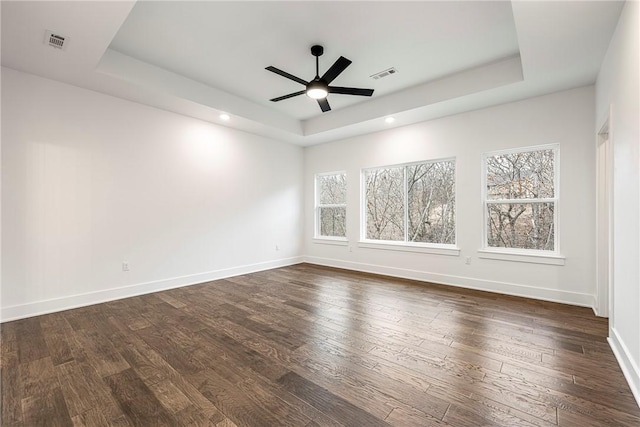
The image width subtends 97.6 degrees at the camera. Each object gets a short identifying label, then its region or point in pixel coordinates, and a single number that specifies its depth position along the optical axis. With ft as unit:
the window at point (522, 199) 12.83
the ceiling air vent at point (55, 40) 8.55
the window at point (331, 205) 20.63
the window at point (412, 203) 15.87
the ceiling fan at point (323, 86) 9.72
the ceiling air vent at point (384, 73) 12.57
